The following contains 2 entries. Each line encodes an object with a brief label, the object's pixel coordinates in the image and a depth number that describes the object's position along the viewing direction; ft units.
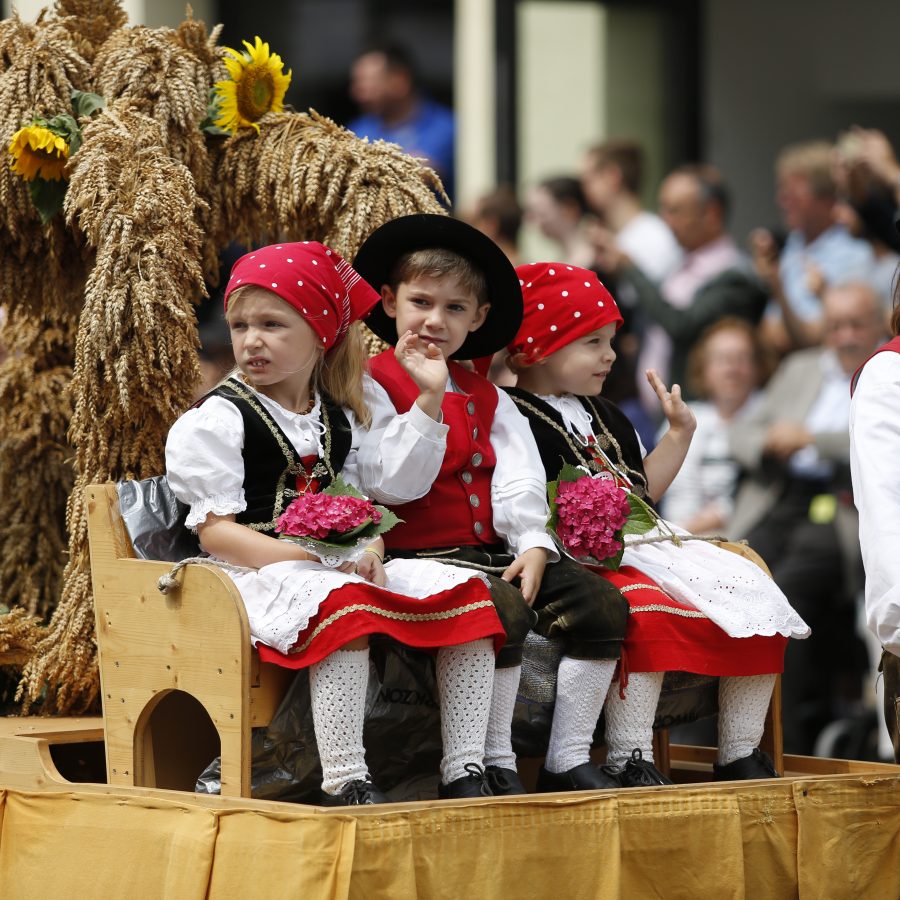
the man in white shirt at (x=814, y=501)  46.39
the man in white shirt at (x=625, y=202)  57.62
